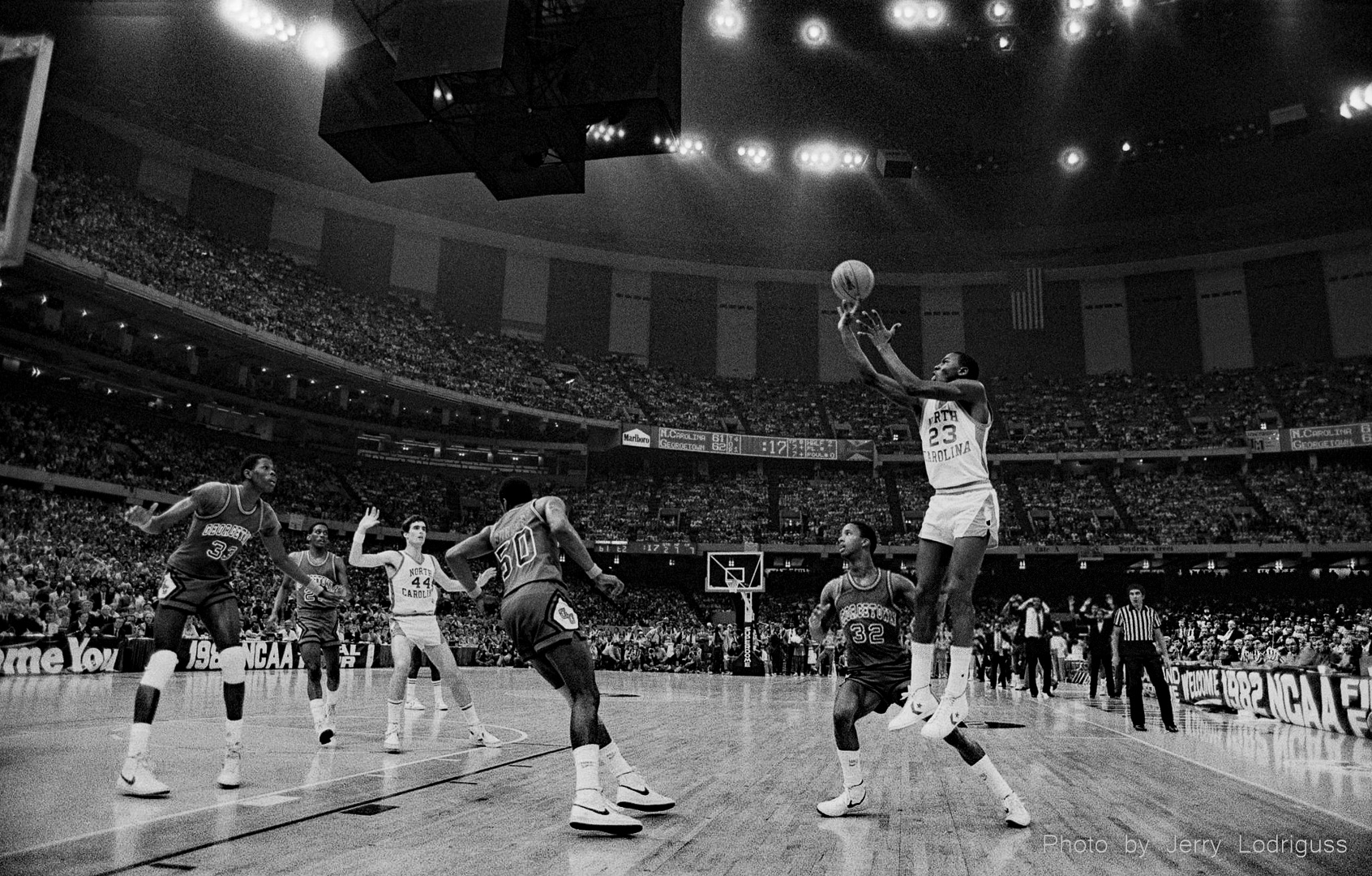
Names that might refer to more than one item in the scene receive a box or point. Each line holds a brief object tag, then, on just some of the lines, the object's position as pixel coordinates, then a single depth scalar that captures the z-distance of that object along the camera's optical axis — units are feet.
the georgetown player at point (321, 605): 32.19
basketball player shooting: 17.62
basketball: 18.45
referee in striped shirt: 39.68
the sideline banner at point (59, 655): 60.95
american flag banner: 162.81
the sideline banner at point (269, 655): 75.97
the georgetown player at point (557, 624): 16.72
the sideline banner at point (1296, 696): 37.24
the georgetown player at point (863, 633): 19.67
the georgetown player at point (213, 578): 20.54
